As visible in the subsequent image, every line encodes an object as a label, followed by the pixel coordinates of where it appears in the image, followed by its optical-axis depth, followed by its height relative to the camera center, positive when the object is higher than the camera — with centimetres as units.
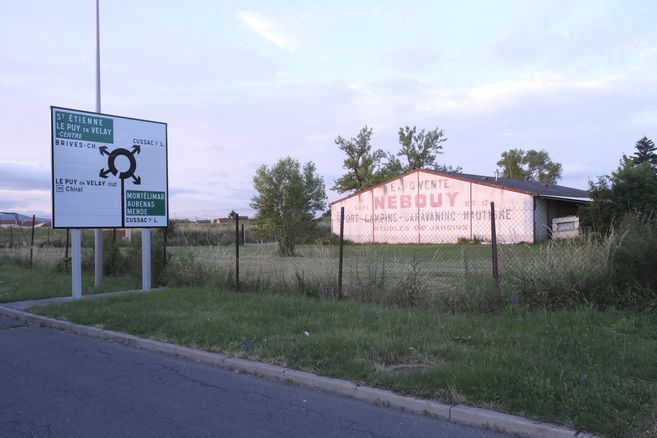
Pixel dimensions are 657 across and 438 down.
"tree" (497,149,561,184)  8675 +980
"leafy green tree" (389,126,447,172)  6844 +999
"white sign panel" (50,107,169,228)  1261 +142
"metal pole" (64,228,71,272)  1863 -99
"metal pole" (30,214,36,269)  2109 -45
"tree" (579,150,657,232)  2578 +175
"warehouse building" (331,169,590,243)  3622 +139
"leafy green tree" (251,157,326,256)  3809 +248
